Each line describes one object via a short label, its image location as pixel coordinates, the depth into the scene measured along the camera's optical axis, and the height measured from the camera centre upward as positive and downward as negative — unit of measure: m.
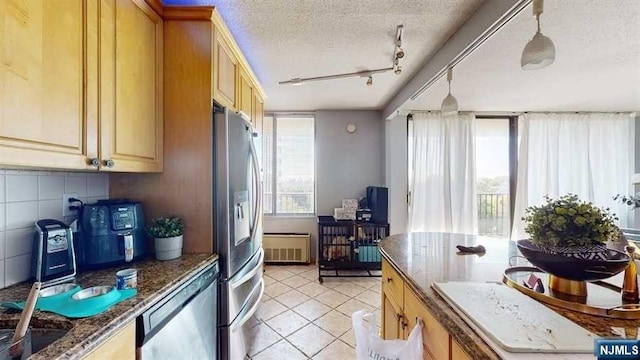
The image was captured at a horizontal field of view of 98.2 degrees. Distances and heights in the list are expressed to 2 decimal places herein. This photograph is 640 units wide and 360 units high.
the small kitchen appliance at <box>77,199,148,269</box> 1.29 -0.27
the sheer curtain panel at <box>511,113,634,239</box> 3.68 +0.27
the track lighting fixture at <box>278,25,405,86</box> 1.98 +0.96
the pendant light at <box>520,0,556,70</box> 1.21 +0.56
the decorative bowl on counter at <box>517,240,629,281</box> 0.86 -0.28
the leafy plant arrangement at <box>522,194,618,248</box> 0.89 -0.15
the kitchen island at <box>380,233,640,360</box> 0.76 -0.41
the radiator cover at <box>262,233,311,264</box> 3.91 -0.99
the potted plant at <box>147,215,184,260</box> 1.45 -0.31
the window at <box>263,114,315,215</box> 4.14 +0.21
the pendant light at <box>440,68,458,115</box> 1.98 +0.52
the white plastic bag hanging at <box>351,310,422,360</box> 0.97 -0.61
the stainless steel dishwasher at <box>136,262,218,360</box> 0.99 -0.61
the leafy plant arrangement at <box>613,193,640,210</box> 3.37 -0.24
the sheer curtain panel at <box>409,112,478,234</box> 3.68 +0.10
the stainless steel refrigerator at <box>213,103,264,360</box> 1.58 -0.28
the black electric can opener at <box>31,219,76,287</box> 1.12 -0.32
